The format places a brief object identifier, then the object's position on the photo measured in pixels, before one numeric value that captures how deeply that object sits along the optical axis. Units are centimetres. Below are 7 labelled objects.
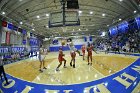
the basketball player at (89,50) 489
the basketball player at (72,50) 456
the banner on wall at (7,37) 1035
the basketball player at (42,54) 447
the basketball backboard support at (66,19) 535
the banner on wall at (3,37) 946
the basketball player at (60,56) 424
